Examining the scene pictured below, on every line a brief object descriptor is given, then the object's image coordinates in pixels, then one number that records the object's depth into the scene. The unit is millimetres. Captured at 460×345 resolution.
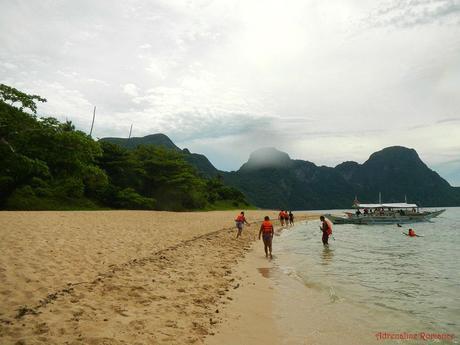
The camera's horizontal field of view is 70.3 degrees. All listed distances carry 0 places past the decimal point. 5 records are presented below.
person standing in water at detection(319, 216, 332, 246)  20781
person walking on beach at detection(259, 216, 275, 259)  16641
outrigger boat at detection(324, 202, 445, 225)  47062
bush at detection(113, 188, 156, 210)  45188
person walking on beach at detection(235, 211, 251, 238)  24719
